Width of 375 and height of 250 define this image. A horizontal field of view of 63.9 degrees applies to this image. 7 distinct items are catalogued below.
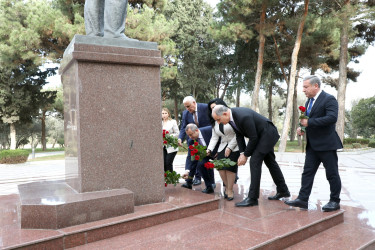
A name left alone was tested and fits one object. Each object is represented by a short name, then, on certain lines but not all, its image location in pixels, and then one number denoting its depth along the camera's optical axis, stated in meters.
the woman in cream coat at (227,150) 4.21
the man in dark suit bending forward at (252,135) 3.84
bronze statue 3.88
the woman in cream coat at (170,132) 5.29
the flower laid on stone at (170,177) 4.48
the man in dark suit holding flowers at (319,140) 3.67
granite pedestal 3.38
